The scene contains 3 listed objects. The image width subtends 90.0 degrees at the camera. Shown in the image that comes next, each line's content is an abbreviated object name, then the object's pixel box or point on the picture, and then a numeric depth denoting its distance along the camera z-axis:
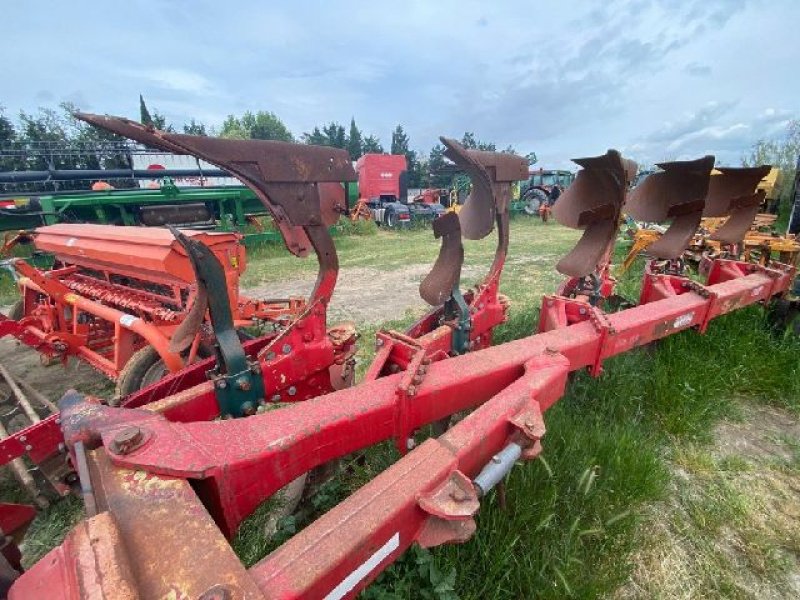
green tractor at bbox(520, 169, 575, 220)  22.31
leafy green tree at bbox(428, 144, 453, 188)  34.24
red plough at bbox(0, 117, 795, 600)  0.76
